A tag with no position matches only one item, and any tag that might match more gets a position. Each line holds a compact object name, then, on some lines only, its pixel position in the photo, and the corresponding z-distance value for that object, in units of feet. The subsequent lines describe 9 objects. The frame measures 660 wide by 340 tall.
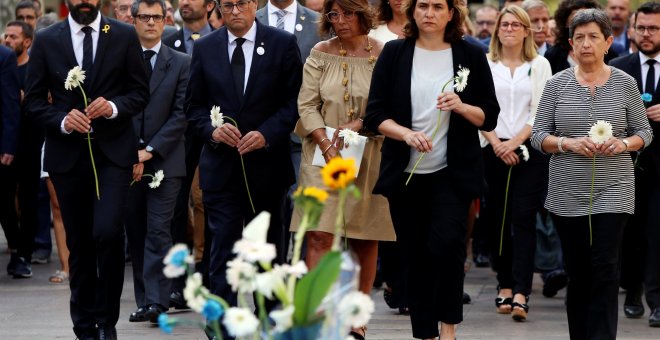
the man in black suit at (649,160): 65.67
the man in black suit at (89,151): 54.08
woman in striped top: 52.16
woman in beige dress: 55.72
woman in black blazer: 51.78
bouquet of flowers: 23.71
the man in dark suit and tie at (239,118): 55.01
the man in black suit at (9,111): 82.12
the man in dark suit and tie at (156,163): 64.69
